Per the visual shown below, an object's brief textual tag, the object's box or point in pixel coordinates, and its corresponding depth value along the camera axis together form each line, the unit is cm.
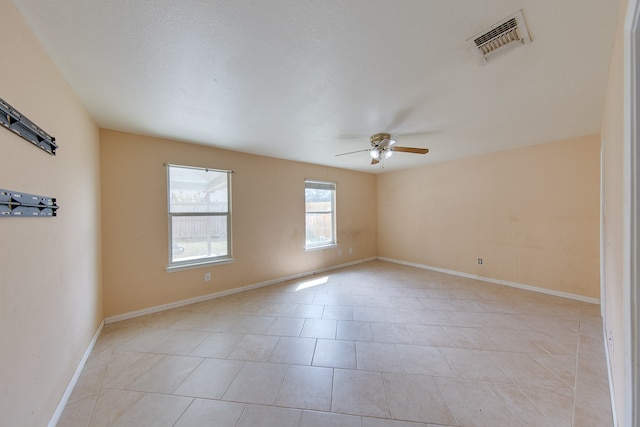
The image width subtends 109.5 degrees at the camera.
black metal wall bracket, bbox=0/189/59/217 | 110
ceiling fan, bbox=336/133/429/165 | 293
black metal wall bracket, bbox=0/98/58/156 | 110
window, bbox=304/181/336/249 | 489
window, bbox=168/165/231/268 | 330
